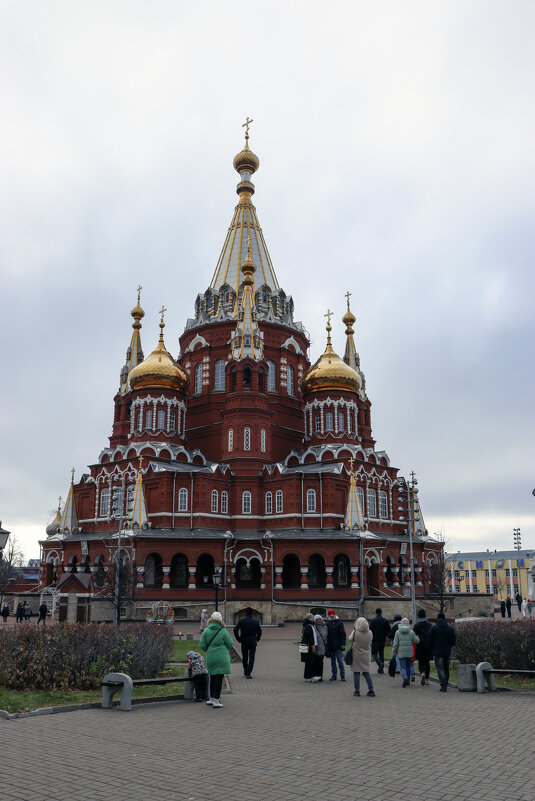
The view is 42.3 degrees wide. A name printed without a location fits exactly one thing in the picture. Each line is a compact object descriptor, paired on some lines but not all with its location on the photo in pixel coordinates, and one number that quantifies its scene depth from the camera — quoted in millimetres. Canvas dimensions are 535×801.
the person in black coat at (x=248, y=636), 15258
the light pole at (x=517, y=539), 64438
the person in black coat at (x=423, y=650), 14500
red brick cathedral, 40188
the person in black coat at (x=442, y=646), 13500
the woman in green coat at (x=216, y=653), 11758
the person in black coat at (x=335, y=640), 15547
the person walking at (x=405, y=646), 14405
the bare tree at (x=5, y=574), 47181
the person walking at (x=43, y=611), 33281
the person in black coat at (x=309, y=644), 15023
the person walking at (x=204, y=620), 25809
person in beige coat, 13172
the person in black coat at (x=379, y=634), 16547
